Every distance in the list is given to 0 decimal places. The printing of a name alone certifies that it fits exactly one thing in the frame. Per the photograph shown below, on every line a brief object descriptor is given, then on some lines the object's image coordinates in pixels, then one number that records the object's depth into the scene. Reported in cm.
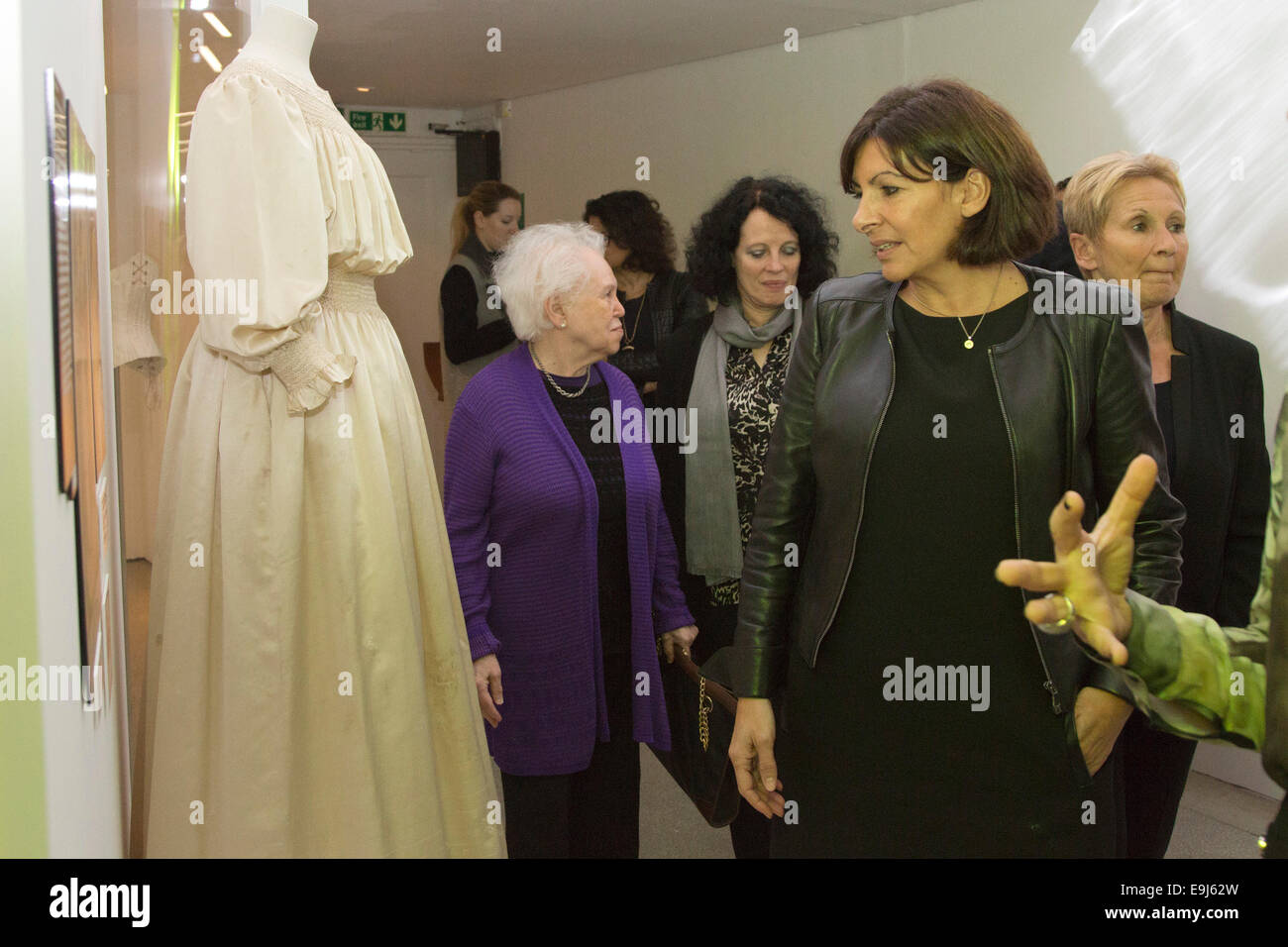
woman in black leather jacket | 159
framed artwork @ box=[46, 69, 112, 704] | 112
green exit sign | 785
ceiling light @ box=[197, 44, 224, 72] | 262
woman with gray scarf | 260
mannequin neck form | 199
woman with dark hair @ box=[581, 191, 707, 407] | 372
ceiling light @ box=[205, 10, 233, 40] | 259
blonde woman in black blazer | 217
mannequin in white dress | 186
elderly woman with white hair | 230
